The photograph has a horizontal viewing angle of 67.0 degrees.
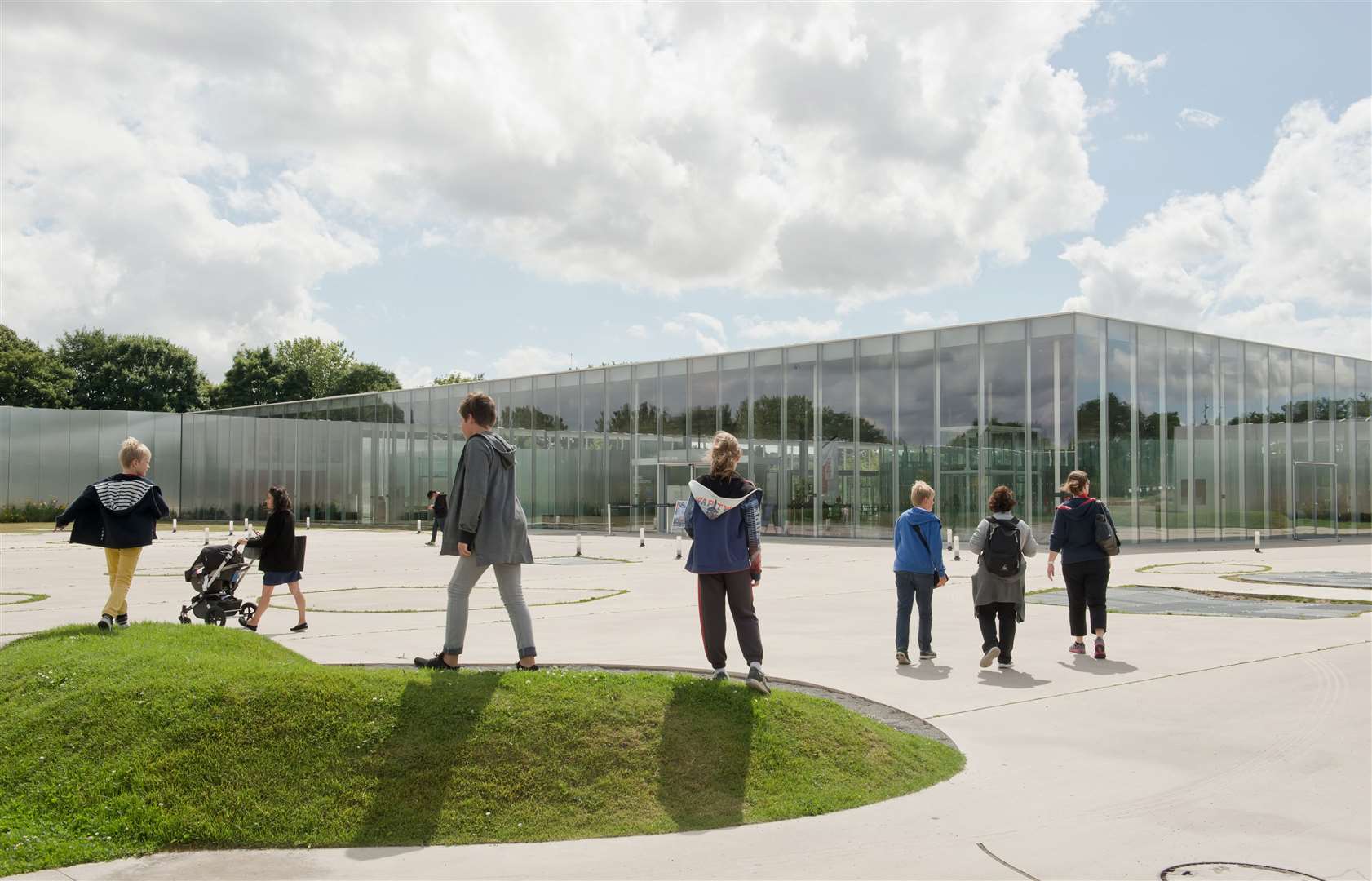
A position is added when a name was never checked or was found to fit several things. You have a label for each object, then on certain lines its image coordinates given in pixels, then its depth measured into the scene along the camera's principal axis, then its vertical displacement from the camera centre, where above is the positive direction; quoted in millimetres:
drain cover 4367 -1720
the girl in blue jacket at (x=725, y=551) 6645 -504
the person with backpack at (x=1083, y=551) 10109 -797
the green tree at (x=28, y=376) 66812 +6724
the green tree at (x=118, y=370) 74250 +7757
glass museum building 31719 +1464
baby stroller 11125 -1148
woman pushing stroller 11398 -868
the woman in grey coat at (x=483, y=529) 6402 -339
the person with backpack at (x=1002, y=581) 9492 -1022
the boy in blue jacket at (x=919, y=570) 9531 -917
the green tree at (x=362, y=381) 85688 +7893
